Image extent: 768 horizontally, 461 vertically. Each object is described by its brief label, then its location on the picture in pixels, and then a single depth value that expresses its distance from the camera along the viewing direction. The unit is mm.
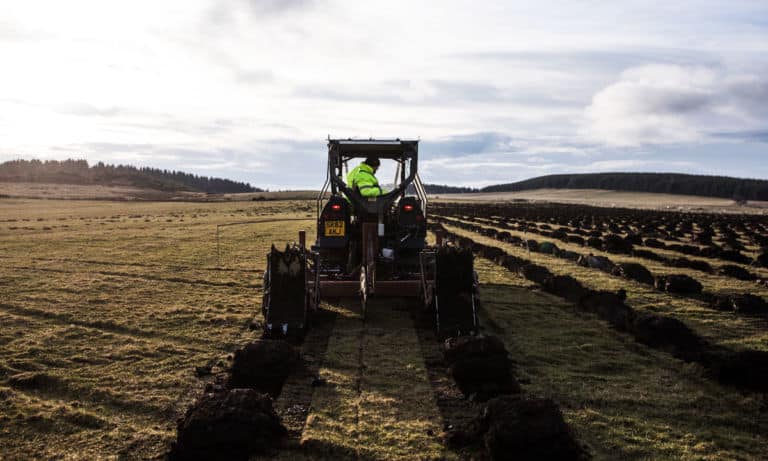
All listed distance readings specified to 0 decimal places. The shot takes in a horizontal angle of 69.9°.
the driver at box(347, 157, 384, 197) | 9539
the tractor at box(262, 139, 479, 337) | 8203
